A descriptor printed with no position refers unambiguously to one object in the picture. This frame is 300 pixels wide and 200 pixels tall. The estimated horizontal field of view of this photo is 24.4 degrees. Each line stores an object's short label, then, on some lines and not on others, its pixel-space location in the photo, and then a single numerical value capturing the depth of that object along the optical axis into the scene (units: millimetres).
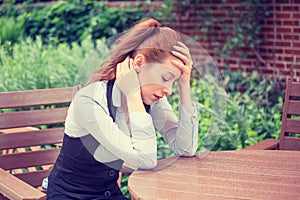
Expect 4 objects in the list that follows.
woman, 2627
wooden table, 2449
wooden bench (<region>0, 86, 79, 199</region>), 3297
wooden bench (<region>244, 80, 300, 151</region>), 3637
